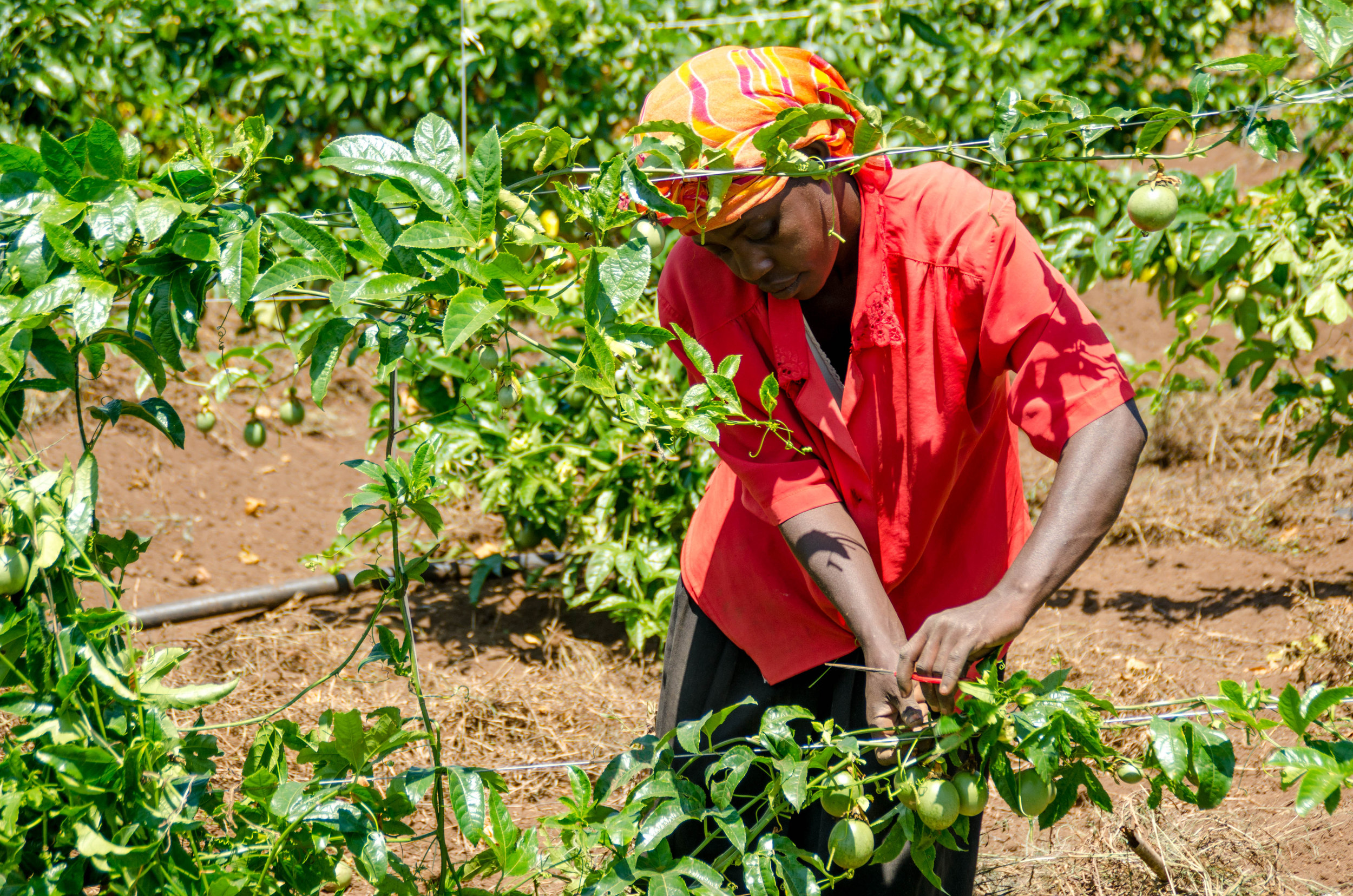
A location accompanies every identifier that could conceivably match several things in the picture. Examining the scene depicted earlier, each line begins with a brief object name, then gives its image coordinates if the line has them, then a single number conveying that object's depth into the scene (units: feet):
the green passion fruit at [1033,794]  11.70
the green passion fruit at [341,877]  12.21
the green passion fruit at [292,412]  16.33
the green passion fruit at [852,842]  11.85
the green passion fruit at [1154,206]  12.12
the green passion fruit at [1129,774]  11.62
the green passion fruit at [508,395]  11.96
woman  12.13
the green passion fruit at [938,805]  11.73
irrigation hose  18.29
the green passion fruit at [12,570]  11.47
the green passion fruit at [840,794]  11.81
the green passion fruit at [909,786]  11.81
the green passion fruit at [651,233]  12.02
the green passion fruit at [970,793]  11.75
